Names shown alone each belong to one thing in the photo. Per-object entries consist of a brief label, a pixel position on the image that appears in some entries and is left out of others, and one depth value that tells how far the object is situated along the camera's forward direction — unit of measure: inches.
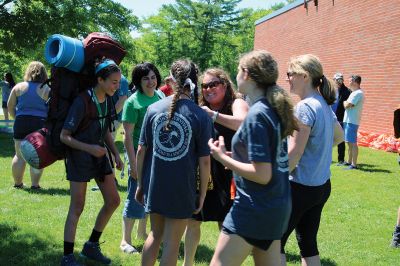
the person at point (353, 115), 428.1
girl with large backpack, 159.5
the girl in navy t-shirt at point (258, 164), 109.3
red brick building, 623.8
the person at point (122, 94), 269.4
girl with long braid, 132.8
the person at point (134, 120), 186.5
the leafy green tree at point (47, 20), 649.0
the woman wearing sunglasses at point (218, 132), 165.3
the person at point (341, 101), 452.1
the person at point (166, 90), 236.2
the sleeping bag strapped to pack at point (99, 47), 163.8
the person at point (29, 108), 300.2
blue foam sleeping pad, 155.6
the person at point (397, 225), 220.3
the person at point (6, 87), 682.2
